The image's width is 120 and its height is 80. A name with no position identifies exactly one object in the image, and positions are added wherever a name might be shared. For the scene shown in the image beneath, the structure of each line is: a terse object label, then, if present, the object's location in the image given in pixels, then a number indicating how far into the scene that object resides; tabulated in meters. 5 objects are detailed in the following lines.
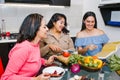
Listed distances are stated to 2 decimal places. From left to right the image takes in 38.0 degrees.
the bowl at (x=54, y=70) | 1.33
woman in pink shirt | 1.23
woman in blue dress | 2.30
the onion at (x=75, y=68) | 1.41
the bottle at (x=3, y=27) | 2.94
